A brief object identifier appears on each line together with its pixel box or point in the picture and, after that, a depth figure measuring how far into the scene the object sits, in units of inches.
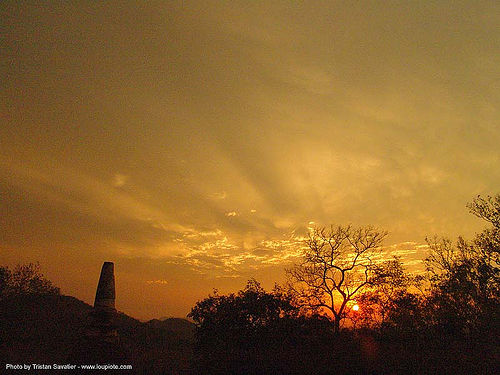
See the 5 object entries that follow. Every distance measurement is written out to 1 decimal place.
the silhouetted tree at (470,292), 1254.9
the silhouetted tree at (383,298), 1420.8
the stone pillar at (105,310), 652.1
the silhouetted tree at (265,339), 820.0
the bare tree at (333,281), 1439.5
